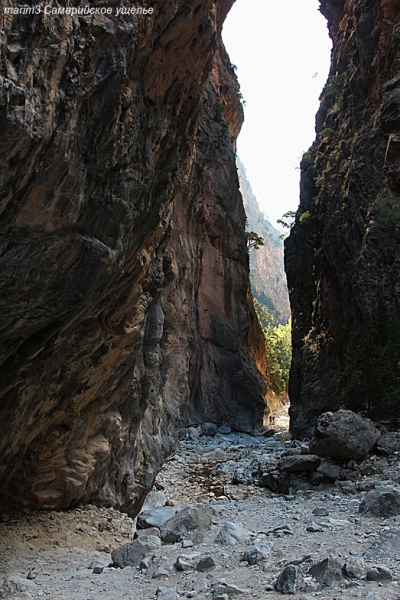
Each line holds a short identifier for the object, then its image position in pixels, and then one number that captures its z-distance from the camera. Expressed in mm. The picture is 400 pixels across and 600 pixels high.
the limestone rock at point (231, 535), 5781
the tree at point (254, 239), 34603
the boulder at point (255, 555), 4848
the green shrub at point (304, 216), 26438
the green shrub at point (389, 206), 16312
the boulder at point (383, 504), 6164
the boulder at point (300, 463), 11156
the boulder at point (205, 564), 4902
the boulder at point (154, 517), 7945
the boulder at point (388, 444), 10398
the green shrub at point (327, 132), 25628
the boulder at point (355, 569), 3965
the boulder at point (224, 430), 24250
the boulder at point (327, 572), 3947
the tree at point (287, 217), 32500
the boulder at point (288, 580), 3941
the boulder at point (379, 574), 3838
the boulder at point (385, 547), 4434
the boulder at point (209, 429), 22948
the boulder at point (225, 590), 4086
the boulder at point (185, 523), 6452
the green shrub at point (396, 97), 16438
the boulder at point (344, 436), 10383
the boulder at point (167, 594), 4332
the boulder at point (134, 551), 5734
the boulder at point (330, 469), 10242
